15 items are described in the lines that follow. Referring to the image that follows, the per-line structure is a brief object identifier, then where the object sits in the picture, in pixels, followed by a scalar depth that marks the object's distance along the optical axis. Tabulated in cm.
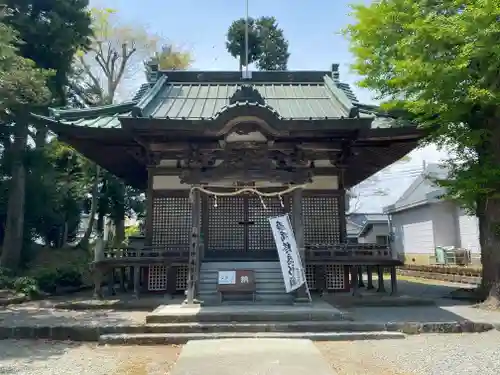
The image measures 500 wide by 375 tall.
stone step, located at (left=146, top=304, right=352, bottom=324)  748
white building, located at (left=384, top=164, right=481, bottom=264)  2078
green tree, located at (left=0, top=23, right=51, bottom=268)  1178
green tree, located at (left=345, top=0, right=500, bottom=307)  831
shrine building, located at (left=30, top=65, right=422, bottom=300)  892
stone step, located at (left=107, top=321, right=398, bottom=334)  716
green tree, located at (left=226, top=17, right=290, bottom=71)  3048
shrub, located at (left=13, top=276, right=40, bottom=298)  1246
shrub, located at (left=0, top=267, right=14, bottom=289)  1281
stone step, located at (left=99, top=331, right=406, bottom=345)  693
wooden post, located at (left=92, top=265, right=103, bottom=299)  1043
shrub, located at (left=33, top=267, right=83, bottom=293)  1369
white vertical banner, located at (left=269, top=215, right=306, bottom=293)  868
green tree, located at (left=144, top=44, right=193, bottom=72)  2817
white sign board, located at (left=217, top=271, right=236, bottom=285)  872
